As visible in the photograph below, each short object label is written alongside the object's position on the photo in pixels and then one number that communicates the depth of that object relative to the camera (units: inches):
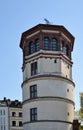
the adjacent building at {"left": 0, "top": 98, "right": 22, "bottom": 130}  4899.1
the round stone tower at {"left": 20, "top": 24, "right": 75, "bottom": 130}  2011.6
